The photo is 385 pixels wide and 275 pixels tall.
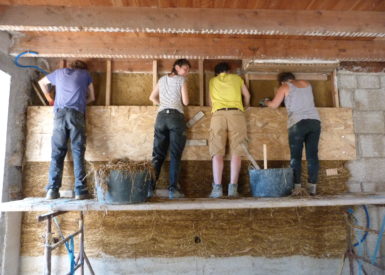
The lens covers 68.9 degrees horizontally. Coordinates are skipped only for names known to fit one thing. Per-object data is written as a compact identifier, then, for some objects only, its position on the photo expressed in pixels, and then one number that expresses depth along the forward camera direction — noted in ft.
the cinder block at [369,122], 11.57
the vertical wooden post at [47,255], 6.88
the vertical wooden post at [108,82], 11.16
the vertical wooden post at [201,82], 11.28
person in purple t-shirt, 9.16
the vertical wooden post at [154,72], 11.30
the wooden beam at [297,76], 11.71
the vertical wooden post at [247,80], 11.66
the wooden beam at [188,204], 7.47
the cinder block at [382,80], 11.90
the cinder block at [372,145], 11.43
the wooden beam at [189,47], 9.78
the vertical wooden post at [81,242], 9.09
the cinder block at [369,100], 11.72
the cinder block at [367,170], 11.28
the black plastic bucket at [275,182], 9.03
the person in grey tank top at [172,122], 9.69
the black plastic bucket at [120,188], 7.52
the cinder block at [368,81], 11.82
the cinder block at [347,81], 11.75
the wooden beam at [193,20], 7.65
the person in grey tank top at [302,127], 10.02
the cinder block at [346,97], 11.63
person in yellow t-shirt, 9.70
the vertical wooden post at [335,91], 11.56
